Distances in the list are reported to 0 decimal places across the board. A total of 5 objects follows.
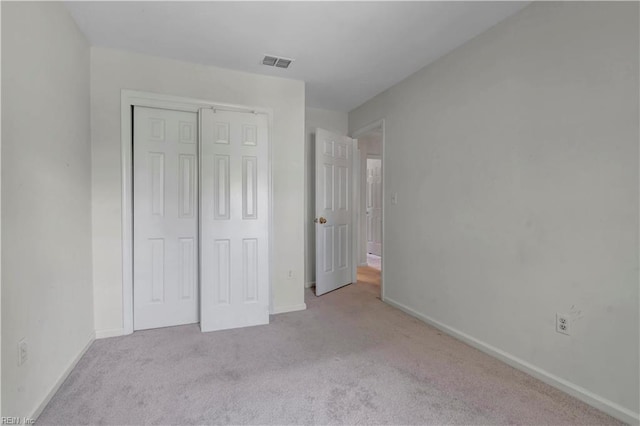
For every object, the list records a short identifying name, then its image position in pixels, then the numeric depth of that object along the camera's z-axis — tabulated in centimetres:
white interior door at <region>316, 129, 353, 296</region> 359
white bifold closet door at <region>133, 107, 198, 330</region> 258
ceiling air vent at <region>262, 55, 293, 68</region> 263
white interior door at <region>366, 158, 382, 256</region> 684
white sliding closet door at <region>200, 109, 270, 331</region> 262
